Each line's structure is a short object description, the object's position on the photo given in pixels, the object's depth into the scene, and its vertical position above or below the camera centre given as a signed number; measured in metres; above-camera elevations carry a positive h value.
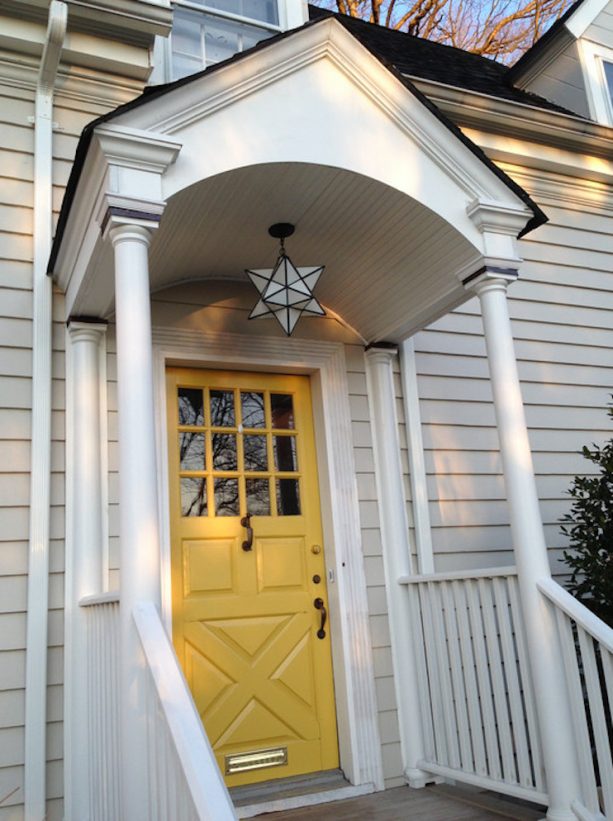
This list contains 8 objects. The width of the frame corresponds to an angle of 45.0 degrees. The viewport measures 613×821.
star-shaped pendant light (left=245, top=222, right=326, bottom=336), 3.43 +1.37
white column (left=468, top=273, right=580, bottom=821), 2.80 +0.09
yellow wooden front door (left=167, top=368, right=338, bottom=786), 3.49 +0.11
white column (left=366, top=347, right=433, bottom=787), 3.65 +0.23
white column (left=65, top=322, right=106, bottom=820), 2.97 +0.31
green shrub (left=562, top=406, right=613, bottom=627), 3.49 +0.12
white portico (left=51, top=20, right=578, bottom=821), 2.57 +1.43
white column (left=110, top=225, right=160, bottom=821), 2.23 +0.37
